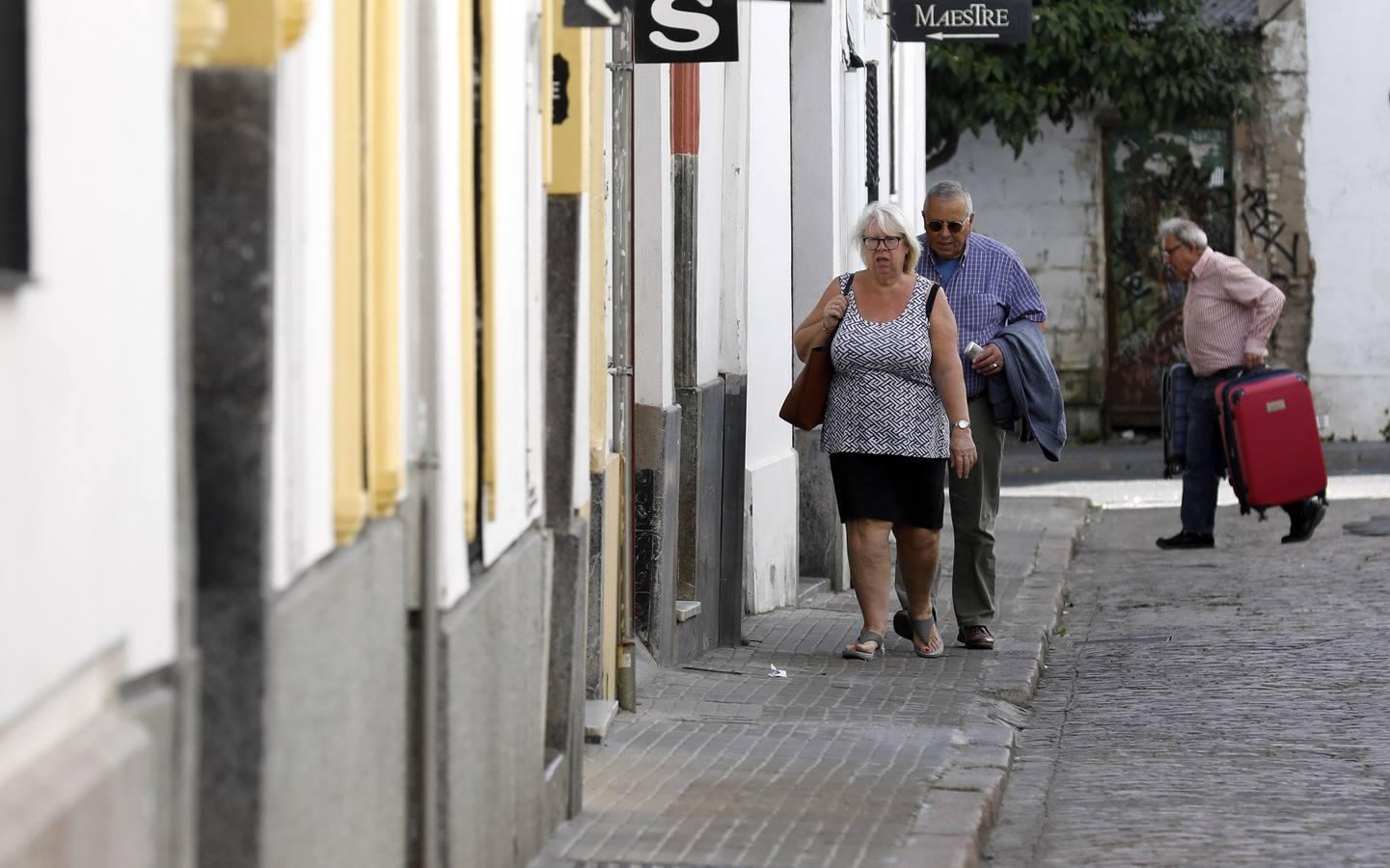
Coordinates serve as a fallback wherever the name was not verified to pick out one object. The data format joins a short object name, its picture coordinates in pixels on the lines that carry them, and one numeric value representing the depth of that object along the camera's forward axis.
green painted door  46.34
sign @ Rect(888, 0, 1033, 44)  27.39
